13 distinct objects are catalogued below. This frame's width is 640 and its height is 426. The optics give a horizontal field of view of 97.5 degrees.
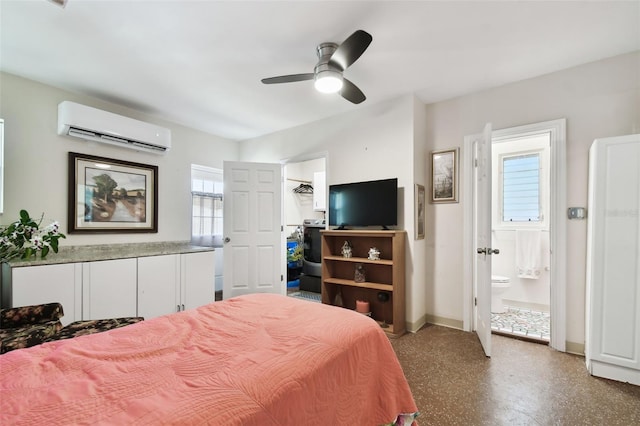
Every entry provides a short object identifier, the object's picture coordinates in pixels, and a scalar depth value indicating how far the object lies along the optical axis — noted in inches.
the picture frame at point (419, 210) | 121.5
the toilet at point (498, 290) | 135.8
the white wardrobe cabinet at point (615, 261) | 78.5
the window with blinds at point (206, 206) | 163.9
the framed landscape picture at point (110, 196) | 116.9
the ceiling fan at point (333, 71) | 73.4
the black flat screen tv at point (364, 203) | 121.9
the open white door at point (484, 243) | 96.9
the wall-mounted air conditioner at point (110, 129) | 108.4
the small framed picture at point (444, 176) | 122.6
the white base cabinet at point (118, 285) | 87.0
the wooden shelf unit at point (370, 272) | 115.8
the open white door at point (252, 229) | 155.3
